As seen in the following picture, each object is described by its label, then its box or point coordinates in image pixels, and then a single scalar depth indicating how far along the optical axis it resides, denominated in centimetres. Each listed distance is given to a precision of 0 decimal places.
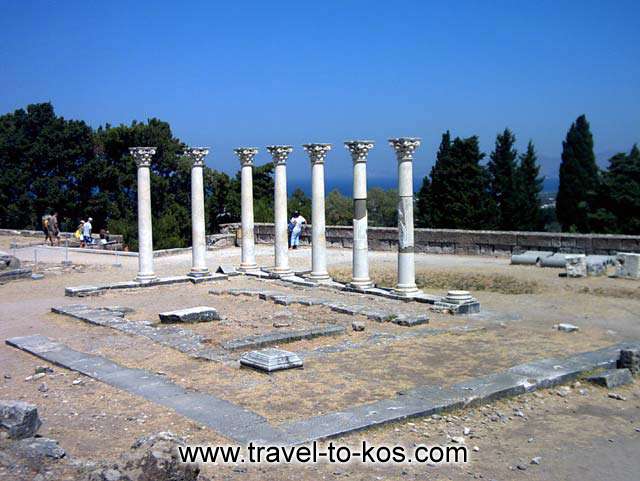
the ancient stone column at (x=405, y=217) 1875
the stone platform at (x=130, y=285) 2016
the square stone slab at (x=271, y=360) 1194
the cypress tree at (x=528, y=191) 4369
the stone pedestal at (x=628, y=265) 2162
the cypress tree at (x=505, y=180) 4344
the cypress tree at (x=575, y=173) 4672
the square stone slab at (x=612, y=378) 1134
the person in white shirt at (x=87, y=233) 3372
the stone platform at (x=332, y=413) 905
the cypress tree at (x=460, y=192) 4041
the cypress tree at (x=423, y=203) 4225
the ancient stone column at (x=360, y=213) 1994
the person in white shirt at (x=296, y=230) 3180
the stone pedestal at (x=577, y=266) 2217
